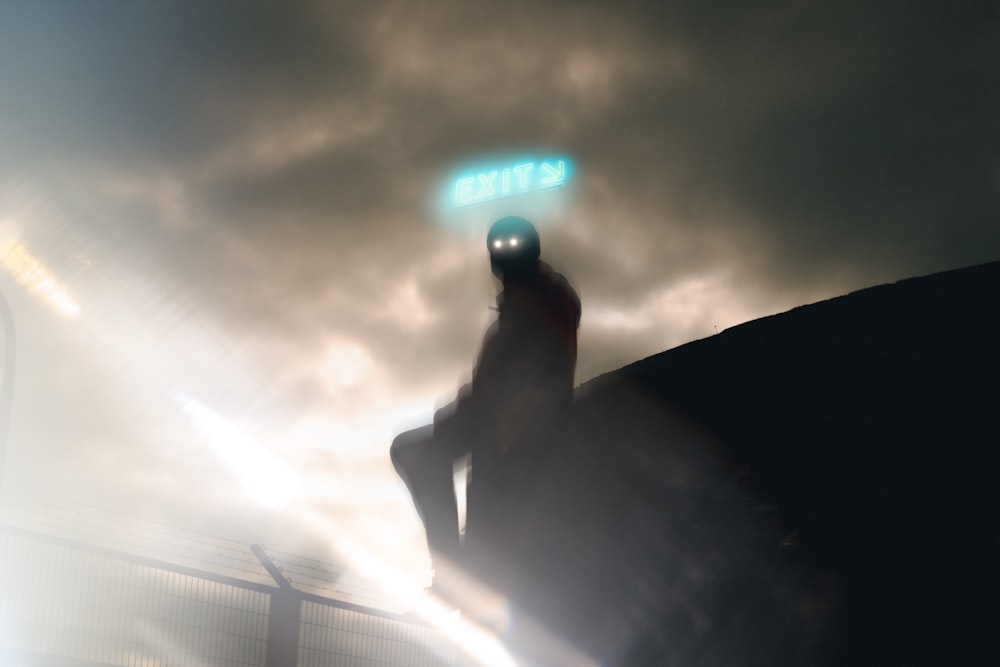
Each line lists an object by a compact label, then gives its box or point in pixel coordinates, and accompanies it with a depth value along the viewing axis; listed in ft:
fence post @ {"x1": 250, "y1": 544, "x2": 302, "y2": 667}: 31.07
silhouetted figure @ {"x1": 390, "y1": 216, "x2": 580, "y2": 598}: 12.43
